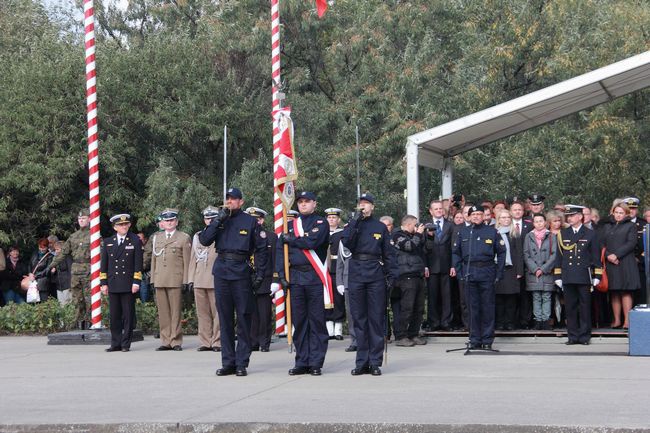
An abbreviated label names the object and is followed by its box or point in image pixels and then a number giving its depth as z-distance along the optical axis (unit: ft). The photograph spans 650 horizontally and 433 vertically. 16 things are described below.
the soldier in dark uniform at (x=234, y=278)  40.52
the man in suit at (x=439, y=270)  54.03
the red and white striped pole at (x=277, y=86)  55.62
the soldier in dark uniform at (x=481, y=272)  47.67
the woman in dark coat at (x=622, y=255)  51.52
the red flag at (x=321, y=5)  60.23
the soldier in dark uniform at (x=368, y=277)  40.19
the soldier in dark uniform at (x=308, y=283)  40.01
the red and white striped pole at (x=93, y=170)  56.29
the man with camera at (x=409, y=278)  51.26
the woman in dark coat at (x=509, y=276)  53.01
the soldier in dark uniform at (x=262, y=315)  51.11
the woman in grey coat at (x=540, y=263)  52.60
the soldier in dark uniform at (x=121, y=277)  51.34
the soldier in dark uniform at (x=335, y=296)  53.62
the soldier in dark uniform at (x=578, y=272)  50.14
